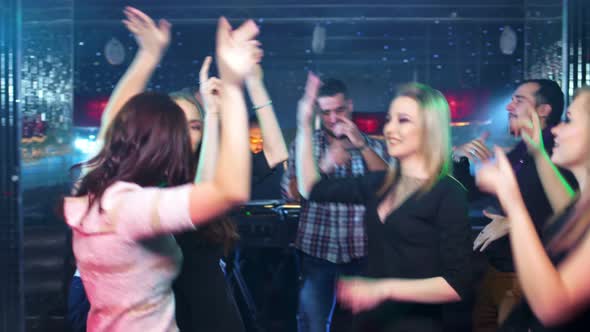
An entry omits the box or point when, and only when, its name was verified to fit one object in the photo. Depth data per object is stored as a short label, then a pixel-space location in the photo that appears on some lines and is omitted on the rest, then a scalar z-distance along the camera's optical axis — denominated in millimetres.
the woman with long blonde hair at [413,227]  1988
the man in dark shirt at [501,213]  2955
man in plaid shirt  3369
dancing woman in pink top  1462
